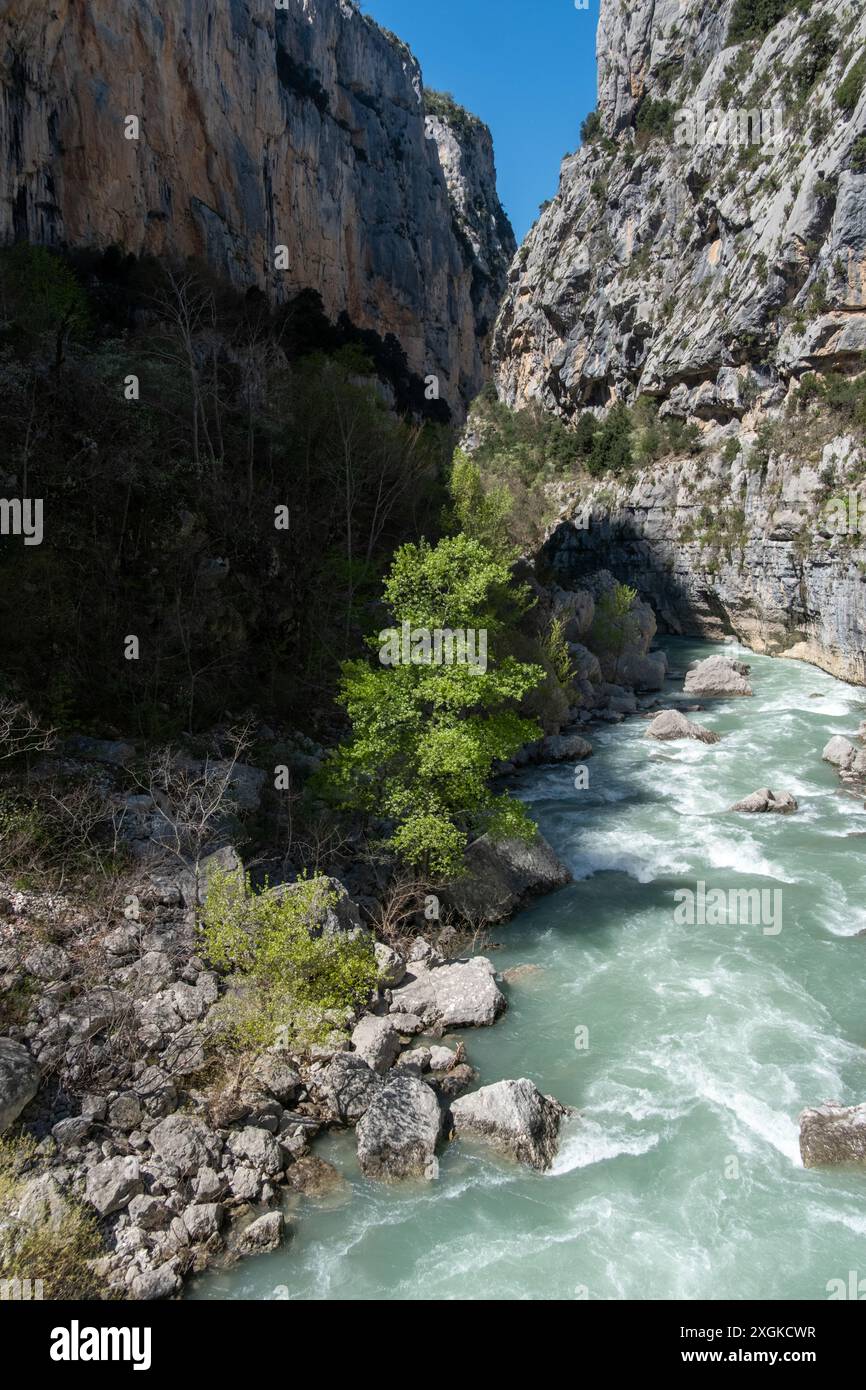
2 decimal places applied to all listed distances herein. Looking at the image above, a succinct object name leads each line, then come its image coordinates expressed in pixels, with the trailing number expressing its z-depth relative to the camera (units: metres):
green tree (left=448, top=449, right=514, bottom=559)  31.36
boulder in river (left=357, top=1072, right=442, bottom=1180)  9.47
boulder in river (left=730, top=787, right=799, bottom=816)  19.81
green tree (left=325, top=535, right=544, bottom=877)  14.06
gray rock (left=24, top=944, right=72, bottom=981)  10.86
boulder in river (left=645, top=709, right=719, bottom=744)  26.53
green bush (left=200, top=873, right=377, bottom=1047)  11.06
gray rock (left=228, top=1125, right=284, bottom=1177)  9.24
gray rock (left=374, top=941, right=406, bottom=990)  12.67
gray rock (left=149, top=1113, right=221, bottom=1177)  8.96
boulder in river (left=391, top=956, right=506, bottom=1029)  12.18
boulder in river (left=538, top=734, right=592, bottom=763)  24.80
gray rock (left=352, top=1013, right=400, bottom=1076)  10.97
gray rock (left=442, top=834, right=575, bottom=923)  15.17
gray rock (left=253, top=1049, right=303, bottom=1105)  10.38
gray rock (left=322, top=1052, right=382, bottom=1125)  10.22
